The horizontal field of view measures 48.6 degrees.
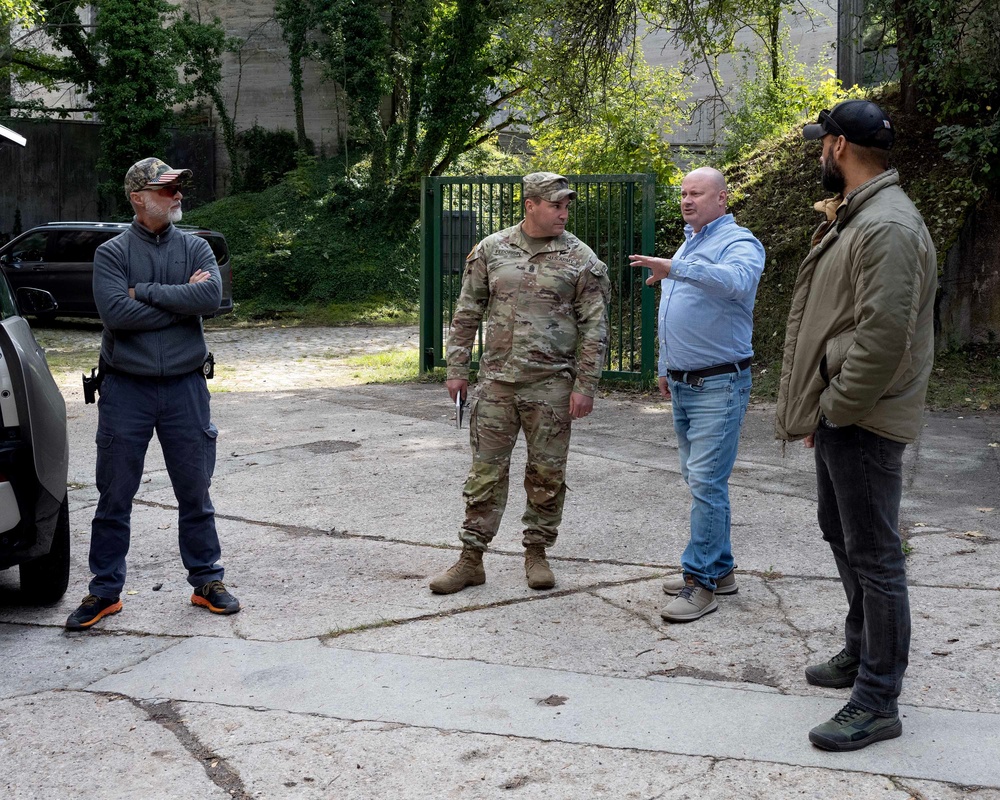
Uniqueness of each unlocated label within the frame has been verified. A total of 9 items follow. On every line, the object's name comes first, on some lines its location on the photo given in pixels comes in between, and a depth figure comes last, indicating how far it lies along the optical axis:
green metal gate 10.80
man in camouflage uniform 5.06
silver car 4.58
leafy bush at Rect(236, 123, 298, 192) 27.53
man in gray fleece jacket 4.77
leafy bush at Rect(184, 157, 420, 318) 22.31
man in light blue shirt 4.81
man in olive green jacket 3.33
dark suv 18.23
